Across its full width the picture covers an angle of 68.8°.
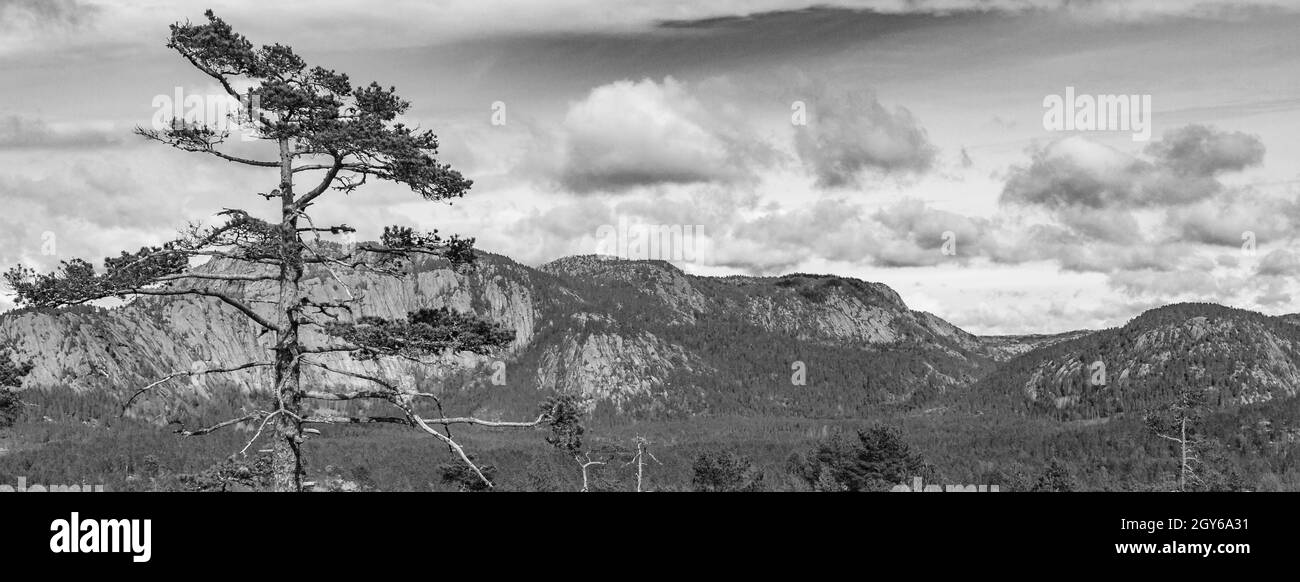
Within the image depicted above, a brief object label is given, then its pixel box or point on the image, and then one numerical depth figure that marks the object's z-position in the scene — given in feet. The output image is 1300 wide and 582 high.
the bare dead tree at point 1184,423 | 226.17
